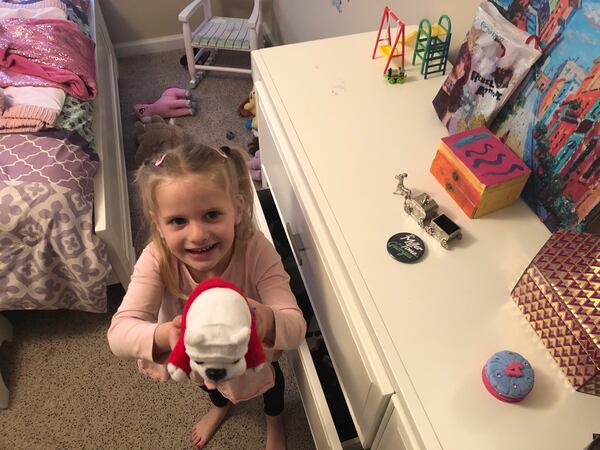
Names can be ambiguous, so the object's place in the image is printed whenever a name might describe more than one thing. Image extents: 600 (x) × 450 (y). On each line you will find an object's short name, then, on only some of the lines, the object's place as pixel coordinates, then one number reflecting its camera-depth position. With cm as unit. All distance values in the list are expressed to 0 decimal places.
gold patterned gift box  53
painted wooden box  71
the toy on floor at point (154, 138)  180
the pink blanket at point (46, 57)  139
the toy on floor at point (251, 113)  198
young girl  77
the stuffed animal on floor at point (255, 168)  178
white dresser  54
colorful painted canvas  64
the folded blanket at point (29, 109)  124
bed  114
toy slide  98
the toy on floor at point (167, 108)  208
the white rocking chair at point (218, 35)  213
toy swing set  97
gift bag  75
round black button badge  68
